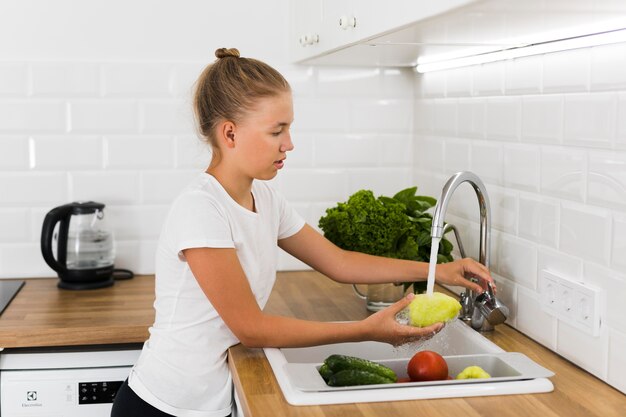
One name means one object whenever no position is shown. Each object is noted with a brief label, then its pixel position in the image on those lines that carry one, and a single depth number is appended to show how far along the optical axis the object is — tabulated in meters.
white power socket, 1.60
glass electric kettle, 2.42
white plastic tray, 1.52
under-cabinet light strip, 1.53
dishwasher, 2.09
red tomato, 1.63
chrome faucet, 1.90
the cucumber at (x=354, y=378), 1.55
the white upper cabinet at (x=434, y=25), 1.30
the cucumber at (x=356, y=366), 1.61
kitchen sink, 1.48
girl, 1.71
